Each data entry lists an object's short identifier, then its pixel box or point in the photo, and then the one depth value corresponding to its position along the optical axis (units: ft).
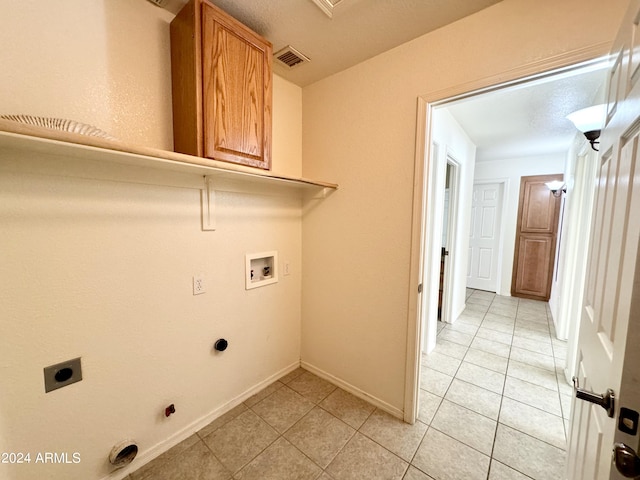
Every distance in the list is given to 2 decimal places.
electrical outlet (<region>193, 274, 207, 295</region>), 5.12
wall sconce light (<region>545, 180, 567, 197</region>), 12.52
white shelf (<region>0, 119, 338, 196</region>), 2.72
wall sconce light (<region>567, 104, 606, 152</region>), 5.24
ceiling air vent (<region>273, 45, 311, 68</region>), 5.38
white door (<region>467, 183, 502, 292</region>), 15.20
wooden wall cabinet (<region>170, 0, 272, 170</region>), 4.10
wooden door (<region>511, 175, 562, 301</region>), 13.73
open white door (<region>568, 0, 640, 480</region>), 1.80
